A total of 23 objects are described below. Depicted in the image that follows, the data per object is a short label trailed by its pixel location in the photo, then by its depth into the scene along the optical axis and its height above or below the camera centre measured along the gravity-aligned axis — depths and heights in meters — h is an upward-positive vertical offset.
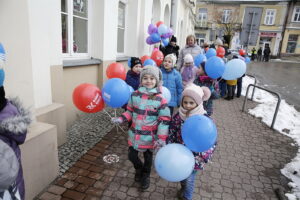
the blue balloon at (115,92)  2.54 -0.54
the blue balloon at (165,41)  7.46 +0.31
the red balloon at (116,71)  3.64 -0.40
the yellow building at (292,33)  32.81 +3.91
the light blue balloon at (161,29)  7.04 +0.66
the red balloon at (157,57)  5.62 -0.19
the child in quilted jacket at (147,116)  2.23 -0.70
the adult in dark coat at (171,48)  7.11 +0.08
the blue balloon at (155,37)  6.82 +0.38
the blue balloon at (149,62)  4.27 -0.25
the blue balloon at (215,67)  3.76 -0.24
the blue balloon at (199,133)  1.72 -0.64
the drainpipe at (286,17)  33.22 +6.22
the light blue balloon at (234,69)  4.02 -0.25
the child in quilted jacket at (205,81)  4.04 -0.53
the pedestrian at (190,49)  5.40 +0.08
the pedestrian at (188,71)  4.28 -0.39
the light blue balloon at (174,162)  1.79 -0.92
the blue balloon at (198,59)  4.88 -0.14
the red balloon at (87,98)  2.48 -0.60
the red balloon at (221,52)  6.89 +0.07
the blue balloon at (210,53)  5.66 +0.01
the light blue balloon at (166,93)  2.99 -0.59
